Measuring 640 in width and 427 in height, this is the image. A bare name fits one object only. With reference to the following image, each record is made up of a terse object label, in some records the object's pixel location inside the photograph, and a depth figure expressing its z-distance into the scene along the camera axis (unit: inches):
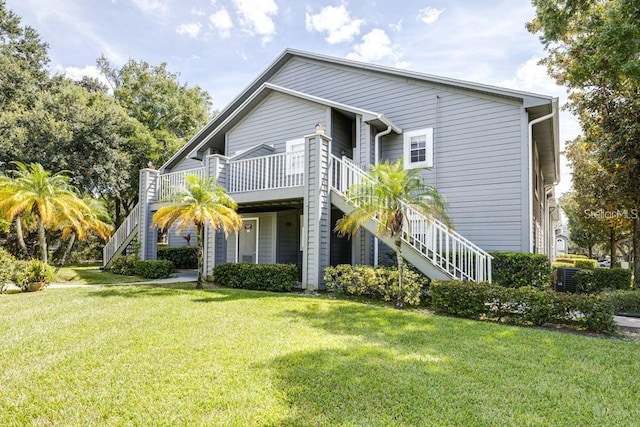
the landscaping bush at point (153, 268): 512.4
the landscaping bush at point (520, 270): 346.9
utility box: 427.8
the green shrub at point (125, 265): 551.8
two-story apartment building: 392.8
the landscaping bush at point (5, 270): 377.4
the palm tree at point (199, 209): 386.9
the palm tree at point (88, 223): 488.4
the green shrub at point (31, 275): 391.9
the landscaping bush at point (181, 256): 684.1
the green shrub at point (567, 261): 833.3
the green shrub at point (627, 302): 319.6
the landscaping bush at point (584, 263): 784.3
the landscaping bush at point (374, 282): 329.1
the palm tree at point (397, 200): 319.0
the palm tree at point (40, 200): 415.5
